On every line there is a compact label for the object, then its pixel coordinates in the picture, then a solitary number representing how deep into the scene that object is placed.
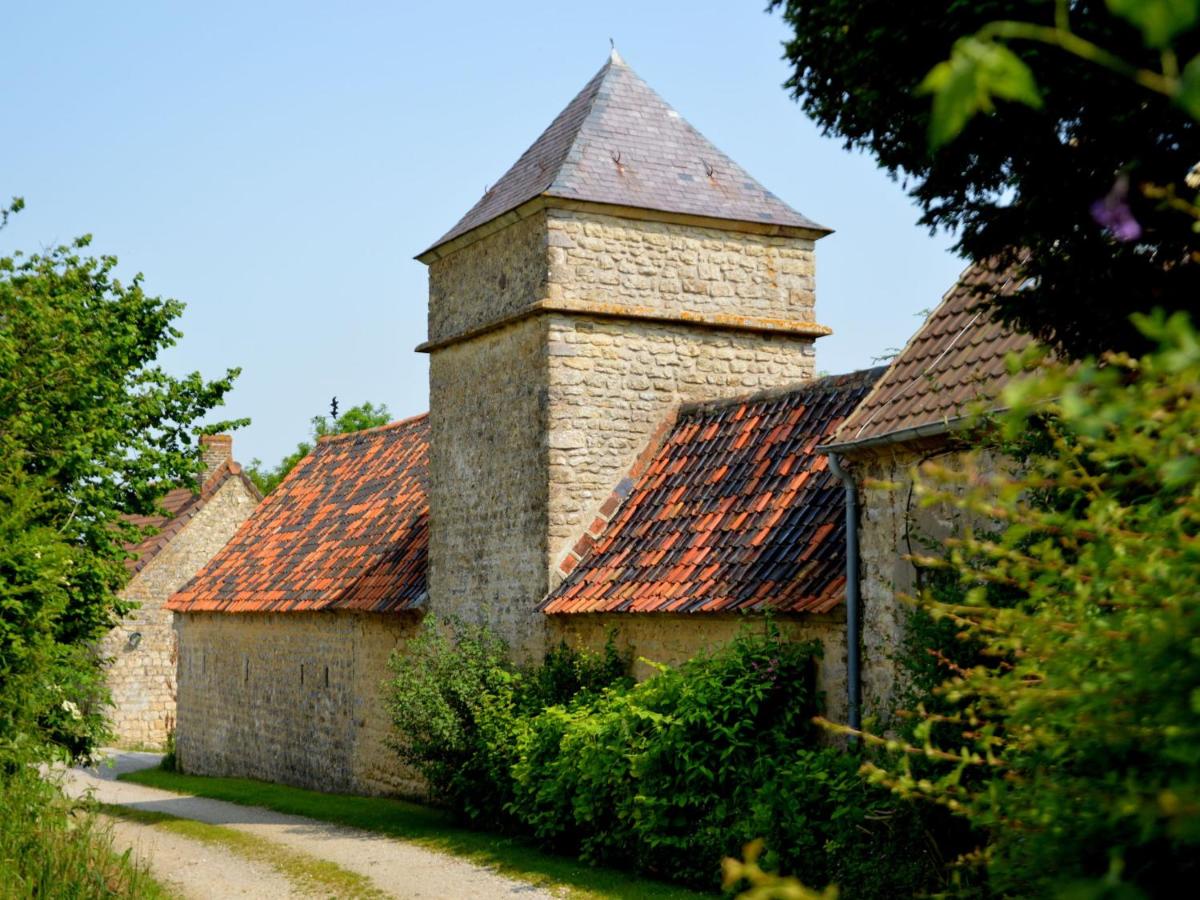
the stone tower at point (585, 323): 15.81
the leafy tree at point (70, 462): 12.38
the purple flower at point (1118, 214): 3.68
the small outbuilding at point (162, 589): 32.38
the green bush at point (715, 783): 10.20
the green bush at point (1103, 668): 2.81
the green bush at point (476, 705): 14.68
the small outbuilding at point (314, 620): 19.27
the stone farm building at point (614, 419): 13.86
